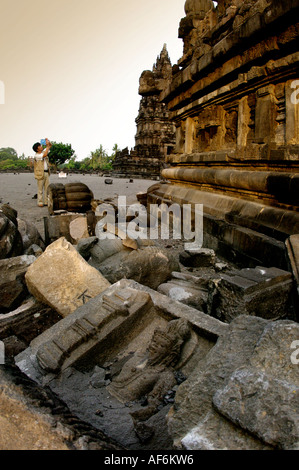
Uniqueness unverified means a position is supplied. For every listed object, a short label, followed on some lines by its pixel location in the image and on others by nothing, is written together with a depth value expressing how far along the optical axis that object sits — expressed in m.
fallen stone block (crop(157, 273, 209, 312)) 2.38
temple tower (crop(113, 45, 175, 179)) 24.56
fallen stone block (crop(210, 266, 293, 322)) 1.96
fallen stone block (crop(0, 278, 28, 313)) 2.46
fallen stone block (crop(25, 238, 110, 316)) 2.32
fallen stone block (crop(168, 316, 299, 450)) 0.88
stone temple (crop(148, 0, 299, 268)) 2.90
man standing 7.43
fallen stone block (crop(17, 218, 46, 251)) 3.89
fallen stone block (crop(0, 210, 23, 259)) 3.18
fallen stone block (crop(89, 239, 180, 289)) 2.73
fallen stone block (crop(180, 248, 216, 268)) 3.41
